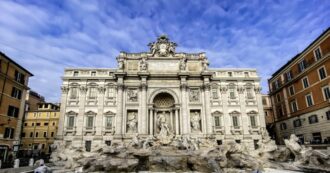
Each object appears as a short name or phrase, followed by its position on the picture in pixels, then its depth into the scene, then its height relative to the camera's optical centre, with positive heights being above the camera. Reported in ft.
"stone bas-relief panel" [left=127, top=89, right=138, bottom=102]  106.42 +20.06
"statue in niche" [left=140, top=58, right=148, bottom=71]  109.23 +36.49
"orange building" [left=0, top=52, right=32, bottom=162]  83.20 +14.27
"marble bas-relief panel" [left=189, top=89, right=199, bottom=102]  108.90 +19.88
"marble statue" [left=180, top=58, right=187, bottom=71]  111.20 +37.12
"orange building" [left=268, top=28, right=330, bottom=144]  87.51 +17.79
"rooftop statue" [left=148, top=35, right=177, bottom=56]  113.70 +47.82
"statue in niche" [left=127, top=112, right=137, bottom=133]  102.08 +5.69
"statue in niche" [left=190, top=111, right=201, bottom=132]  104.18 +5.42
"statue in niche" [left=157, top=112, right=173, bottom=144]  93.24 +1.56
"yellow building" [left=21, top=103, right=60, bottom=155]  142.92 +5.32
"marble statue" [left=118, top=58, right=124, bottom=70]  108.88 +36.86
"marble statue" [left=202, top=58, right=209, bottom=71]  112.35 +37.46
